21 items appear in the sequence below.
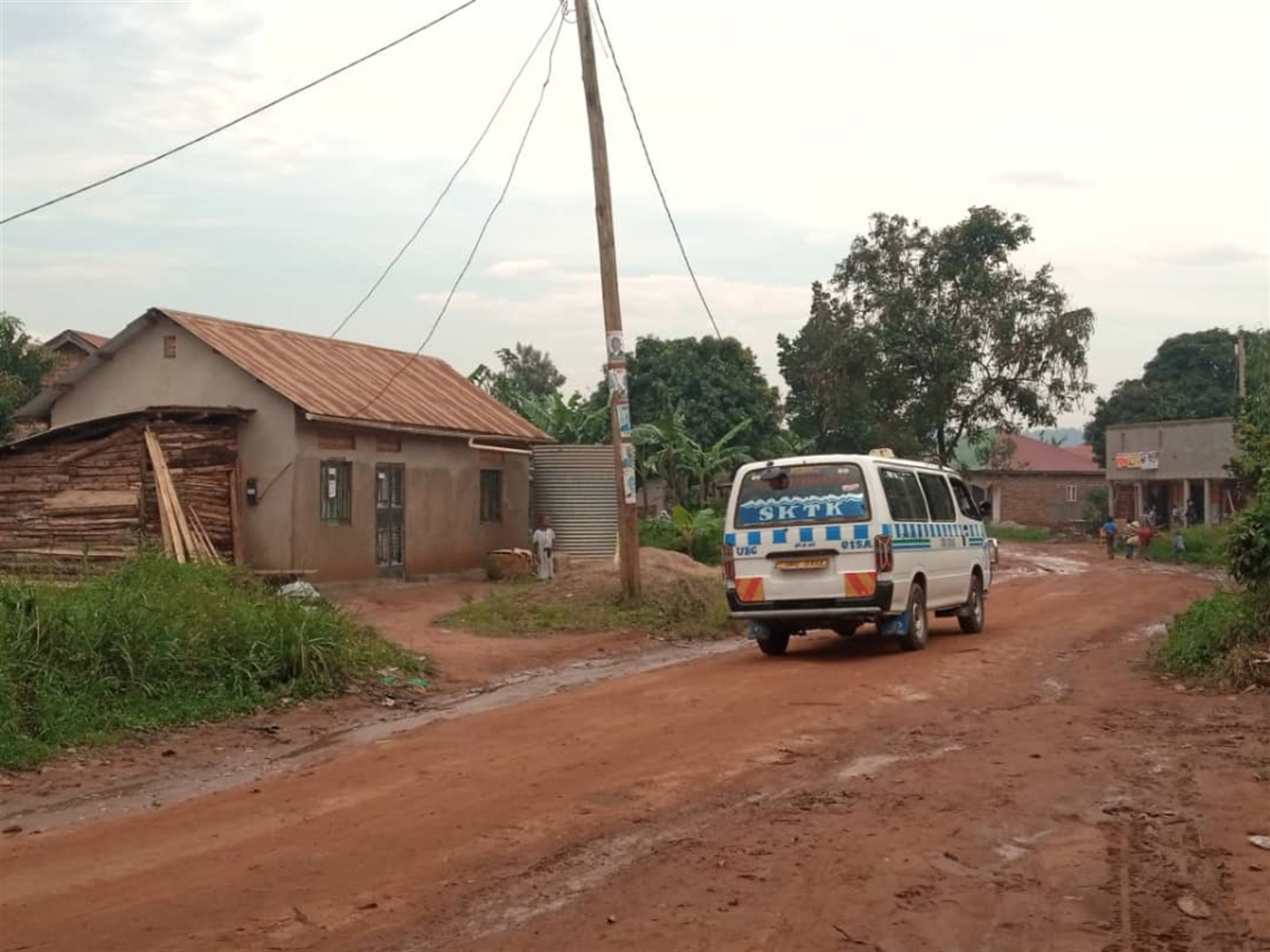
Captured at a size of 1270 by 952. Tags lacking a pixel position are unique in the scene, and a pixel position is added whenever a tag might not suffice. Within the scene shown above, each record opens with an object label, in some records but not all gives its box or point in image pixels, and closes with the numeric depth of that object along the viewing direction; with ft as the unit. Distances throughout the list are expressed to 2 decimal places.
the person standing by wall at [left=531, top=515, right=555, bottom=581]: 80.48
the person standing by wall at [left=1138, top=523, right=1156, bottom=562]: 130.21
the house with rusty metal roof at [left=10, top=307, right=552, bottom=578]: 68.85
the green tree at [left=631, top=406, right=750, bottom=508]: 117.08
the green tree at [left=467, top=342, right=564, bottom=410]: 256.73
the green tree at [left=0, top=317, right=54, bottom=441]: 100.23
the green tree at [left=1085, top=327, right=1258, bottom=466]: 195.00
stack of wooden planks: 63.26
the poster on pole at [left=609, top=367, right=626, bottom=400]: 59.41
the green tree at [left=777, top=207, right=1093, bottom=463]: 140.87
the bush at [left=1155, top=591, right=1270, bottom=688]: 38.52
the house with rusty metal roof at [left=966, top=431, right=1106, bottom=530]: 194.08
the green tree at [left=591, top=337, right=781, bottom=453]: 144.87
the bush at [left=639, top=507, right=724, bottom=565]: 99.14
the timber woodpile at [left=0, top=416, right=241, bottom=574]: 63.57
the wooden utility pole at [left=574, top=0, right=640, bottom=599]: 58.85
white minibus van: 46.50
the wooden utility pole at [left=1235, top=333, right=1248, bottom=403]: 126.93
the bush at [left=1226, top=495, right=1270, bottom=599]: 40.45
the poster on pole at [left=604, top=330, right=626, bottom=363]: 59.21
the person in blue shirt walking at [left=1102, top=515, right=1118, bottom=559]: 132.16
